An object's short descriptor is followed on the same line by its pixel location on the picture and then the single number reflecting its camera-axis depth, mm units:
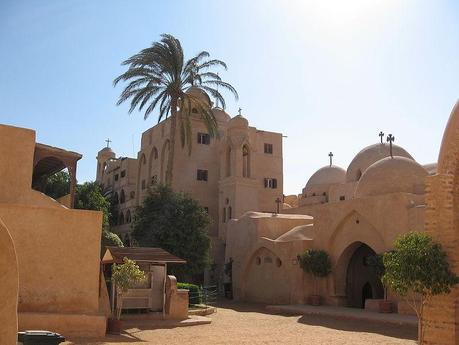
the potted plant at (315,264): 23078
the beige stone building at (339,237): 20766
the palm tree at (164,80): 28297
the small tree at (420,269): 9250
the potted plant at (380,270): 19328
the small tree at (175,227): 26703
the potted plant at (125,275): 14039
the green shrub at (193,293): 21125
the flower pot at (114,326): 13366
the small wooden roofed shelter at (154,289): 16062
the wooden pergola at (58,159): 15840
